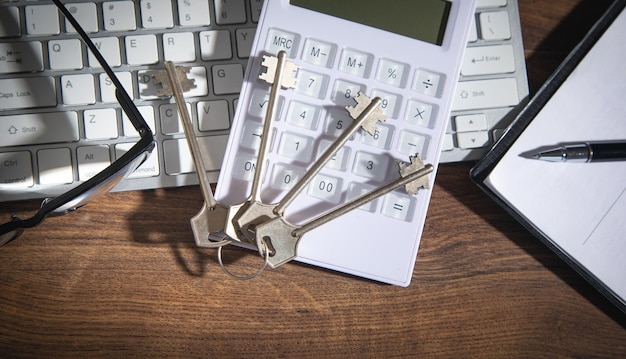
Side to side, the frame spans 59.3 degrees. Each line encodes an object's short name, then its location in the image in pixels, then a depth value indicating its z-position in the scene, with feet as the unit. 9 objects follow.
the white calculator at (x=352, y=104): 1.47
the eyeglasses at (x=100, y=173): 1.31
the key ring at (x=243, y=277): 1.40
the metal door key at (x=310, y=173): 1.39
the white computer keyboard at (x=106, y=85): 1.49
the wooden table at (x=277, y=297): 1.52
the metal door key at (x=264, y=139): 1.39
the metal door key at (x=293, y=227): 1.39
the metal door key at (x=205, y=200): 1.39
